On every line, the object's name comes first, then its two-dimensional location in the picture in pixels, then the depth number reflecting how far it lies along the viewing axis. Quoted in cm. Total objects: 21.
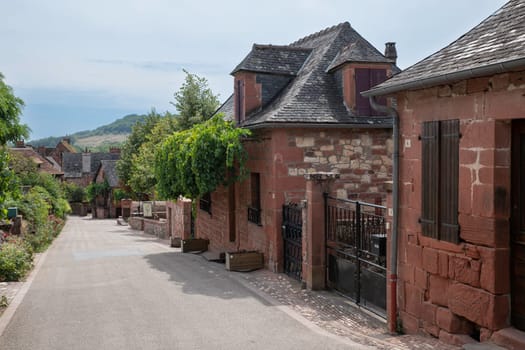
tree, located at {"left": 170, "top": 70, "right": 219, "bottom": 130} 3241
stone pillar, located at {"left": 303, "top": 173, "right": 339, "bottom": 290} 1089
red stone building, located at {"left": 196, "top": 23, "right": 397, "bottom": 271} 1330
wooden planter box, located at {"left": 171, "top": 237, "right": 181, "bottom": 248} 2300
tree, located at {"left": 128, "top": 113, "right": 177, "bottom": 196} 4141
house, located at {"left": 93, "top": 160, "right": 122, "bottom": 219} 6500
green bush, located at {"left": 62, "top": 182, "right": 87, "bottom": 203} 7350
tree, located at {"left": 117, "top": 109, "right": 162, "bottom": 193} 5062
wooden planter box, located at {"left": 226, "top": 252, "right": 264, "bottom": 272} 1387
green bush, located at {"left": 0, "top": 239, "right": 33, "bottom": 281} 1338
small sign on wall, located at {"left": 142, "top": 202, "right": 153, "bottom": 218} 4038
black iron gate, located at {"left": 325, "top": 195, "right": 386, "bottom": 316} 902
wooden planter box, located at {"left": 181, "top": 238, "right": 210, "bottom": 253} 1980
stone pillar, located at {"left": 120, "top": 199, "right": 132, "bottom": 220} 5205
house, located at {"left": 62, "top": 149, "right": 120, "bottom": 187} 8375
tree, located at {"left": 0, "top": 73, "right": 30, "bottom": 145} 2414
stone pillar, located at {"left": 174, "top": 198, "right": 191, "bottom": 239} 2295
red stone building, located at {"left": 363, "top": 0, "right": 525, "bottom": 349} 622
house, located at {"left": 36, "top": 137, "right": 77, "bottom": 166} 9188
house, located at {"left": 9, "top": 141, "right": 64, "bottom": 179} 5762
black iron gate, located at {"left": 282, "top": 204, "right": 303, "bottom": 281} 1241
